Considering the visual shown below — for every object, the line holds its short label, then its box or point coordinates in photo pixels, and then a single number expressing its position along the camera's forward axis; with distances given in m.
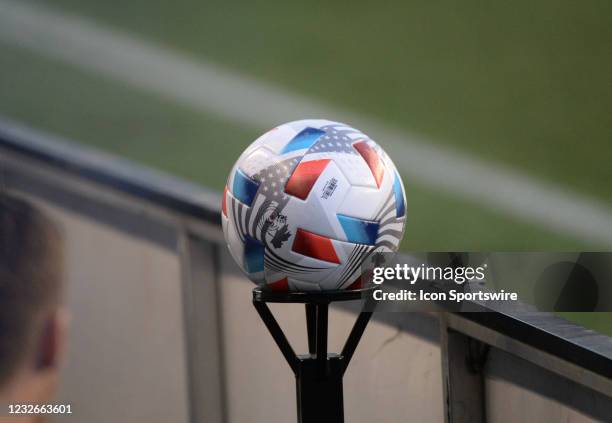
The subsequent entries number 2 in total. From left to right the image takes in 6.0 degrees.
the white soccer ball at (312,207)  6.40
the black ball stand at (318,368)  6.48
